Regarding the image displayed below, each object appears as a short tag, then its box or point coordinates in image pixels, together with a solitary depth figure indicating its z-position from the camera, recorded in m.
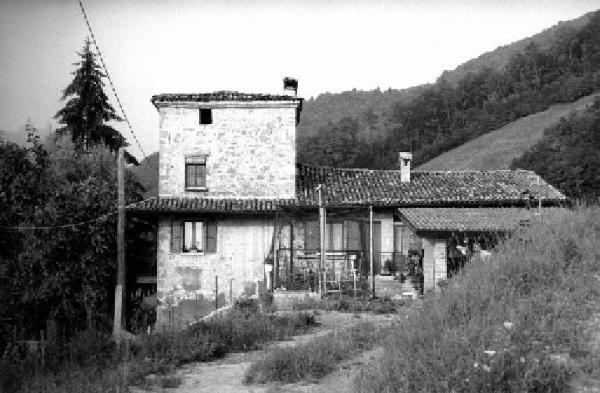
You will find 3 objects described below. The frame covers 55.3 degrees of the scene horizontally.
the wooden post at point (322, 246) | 17.07
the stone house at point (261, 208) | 20.09
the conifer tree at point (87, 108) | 28.02
